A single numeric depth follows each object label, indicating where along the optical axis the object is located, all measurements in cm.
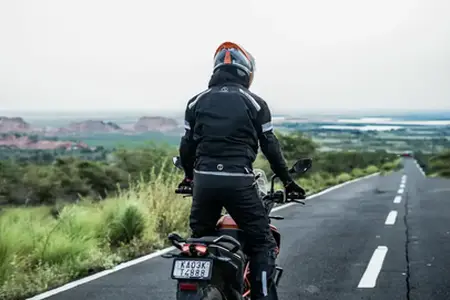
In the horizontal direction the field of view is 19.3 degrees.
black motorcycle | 825
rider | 893
